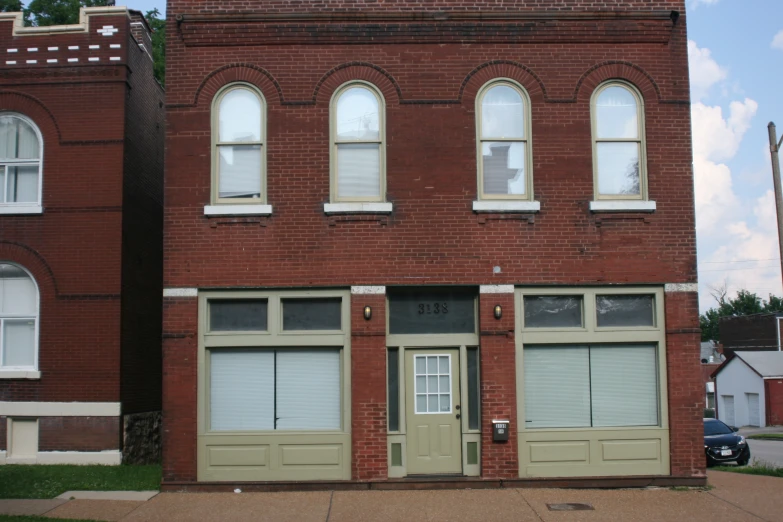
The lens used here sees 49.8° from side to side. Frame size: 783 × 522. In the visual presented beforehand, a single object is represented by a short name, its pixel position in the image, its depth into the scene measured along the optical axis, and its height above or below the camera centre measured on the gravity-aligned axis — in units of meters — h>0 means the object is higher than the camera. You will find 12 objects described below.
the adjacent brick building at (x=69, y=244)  14.77 +2.02
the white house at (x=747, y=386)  51.34 -2.20
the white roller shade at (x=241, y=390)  12.45 -0.51
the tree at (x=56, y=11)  26.81 +11.00
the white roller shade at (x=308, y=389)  12.41 -0.50
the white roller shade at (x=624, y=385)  12.55 -0.49
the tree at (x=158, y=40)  26.70 +10.40
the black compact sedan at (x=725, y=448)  20.19 -2.31
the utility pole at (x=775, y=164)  16.42 +3.65
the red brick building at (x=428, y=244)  12.34 +1.61
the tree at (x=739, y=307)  86.00 +4.47
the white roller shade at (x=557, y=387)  12.47 -0.50
